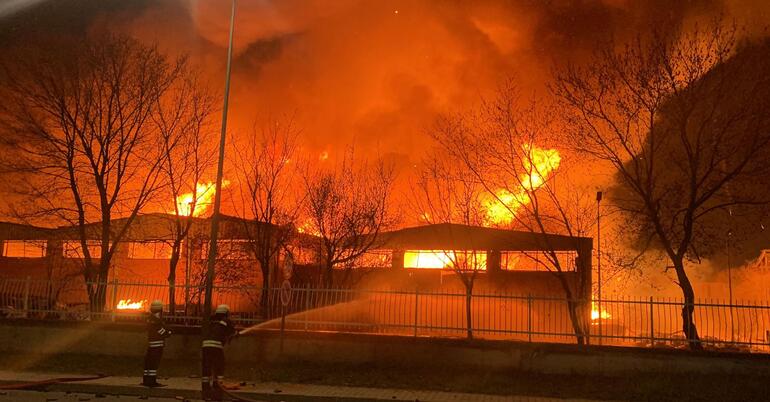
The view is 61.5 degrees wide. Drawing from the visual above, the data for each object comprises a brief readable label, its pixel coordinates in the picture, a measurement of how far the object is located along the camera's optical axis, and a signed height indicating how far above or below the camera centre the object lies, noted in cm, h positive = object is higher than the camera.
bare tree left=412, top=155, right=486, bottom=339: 1941 +209
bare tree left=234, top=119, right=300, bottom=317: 2200 +193
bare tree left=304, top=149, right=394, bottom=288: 2433 +231
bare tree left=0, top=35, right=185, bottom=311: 1953 +404
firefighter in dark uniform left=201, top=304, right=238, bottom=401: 1141 -136
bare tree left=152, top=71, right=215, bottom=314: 2091 +299
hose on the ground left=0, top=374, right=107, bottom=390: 1198 -213
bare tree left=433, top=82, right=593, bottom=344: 1823 +258
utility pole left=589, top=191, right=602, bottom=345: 1450 +55
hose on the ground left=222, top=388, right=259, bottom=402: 1124 -209
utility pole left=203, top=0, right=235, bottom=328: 1411 +135
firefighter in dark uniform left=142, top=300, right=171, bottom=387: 1225 -131
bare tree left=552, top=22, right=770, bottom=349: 1514 +312
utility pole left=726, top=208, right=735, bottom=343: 1846 +216
